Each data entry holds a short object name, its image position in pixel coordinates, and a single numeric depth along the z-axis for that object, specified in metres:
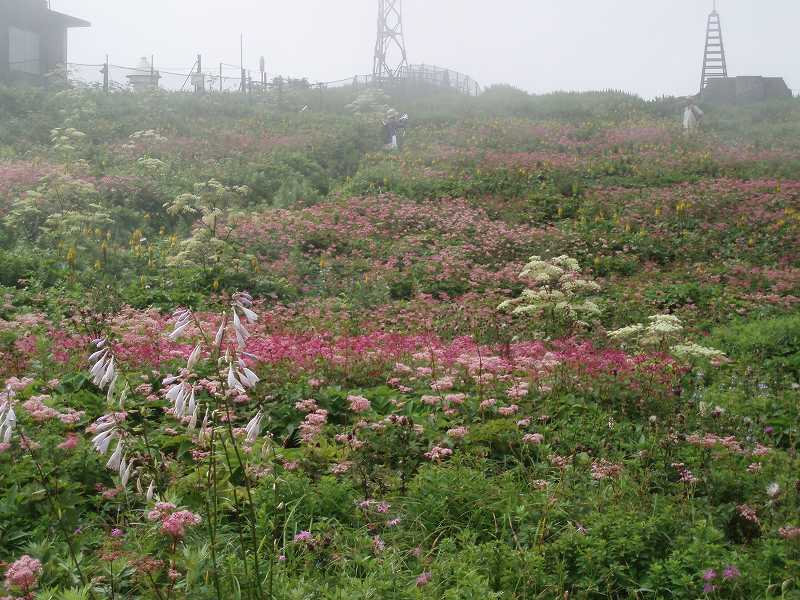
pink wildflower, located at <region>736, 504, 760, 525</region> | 4.11
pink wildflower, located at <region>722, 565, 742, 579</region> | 3.46
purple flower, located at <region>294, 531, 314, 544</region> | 3.56
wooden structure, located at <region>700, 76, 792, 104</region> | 34.50
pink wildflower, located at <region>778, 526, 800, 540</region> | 3.69
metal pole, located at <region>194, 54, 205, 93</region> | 33.37
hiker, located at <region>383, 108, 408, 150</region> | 25.05
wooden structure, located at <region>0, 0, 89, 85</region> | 30.50
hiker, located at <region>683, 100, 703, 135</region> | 26.22
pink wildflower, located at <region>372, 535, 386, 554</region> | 3.81
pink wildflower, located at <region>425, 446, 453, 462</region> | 4.59
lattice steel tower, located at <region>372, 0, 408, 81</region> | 42.44
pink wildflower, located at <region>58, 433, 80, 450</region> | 4.08
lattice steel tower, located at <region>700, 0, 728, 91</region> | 38.51
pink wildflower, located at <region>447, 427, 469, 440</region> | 4.72
